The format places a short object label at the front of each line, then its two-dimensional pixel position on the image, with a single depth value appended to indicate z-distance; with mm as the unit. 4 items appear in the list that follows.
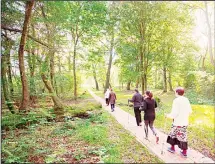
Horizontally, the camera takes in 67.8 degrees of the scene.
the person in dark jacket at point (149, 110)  5261
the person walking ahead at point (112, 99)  10702
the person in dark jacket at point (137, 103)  7025
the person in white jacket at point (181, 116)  4265
